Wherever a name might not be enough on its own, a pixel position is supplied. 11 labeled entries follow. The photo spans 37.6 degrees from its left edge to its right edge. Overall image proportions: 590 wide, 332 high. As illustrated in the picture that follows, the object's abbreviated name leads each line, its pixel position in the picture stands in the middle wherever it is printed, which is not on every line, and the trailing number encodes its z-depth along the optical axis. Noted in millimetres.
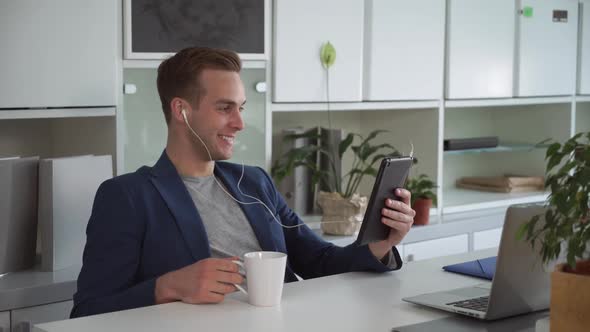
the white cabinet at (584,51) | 4449
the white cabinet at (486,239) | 3838
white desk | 1659
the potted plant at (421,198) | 3598
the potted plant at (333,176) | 3340
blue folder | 2160
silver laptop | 1691
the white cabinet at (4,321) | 2389
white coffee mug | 1738
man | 1931
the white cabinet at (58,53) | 2562
